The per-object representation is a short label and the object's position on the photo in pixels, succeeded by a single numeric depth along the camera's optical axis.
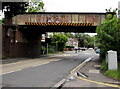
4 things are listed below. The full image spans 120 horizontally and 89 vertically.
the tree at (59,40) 66.81
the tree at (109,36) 17.19
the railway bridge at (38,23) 28.88
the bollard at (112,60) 13.50
